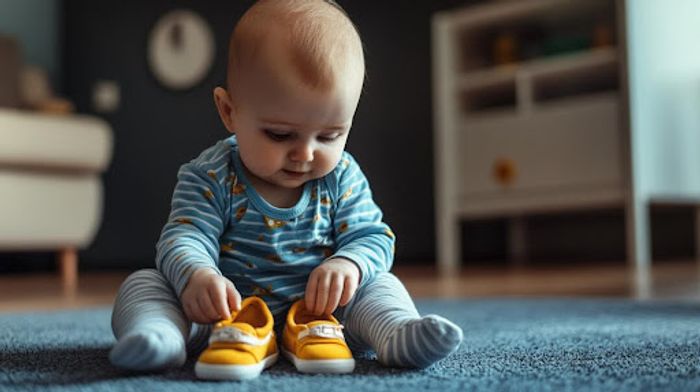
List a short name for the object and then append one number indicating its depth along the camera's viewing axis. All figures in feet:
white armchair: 7.11
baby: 1.96
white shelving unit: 7.48
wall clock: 11.62
